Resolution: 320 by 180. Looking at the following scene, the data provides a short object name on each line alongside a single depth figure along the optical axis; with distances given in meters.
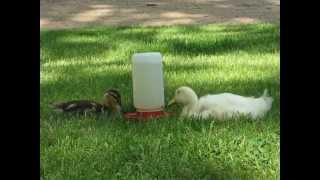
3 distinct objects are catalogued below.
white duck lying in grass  3.67
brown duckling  3.80
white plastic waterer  3.86
